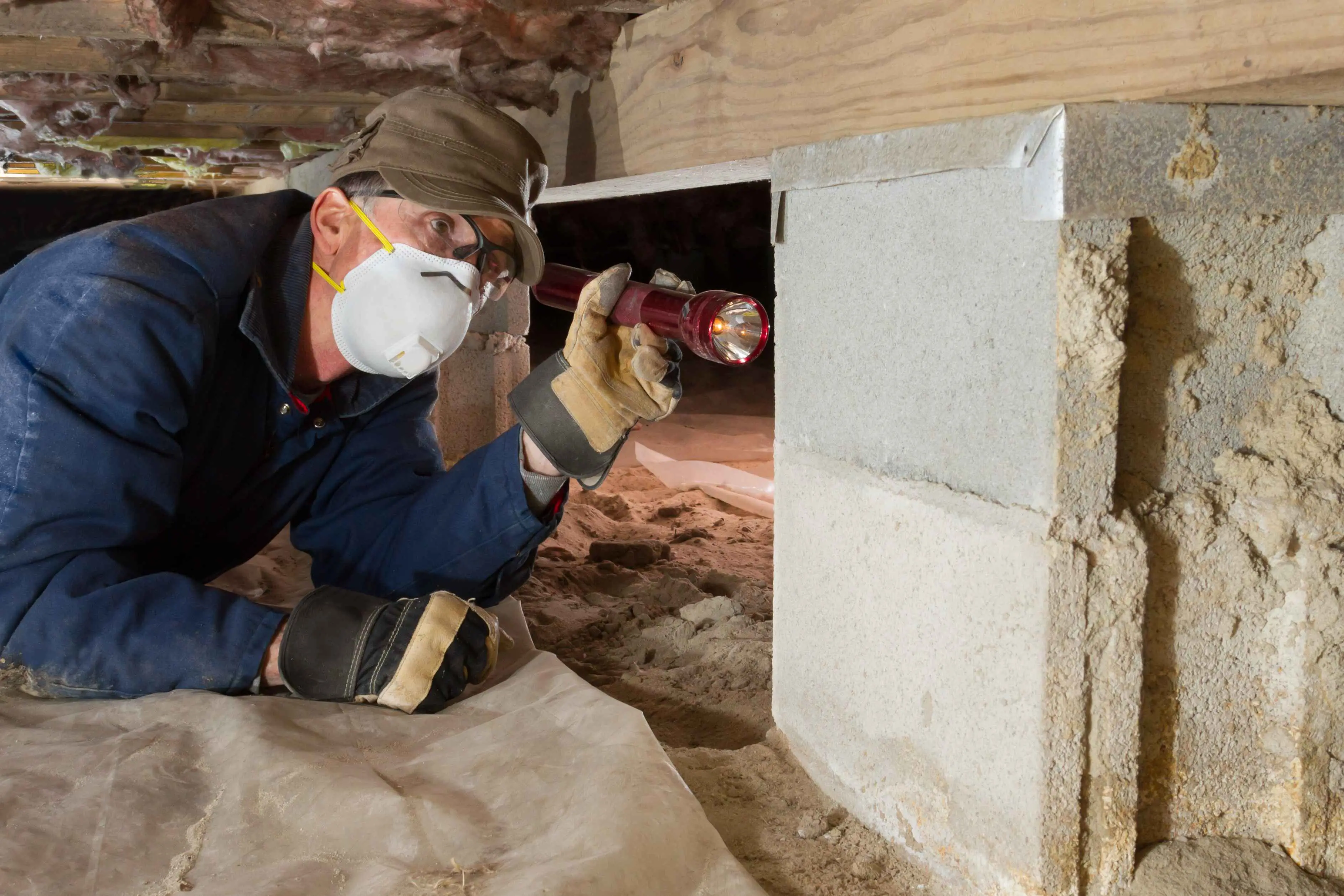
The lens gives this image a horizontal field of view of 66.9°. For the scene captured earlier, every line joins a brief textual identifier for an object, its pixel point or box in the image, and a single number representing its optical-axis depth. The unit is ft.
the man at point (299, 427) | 5.79
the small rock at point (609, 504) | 13.24
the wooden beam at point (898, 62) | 3.17
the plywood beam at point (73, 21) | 6.02
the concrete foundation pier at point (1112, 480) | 3.72
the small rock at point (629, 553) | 10.69
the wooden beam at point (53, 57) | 7.82
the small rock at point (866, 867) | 4.64
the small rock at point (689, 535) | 11.80
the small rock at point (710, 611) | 8.36
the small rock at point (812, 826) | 4.96
